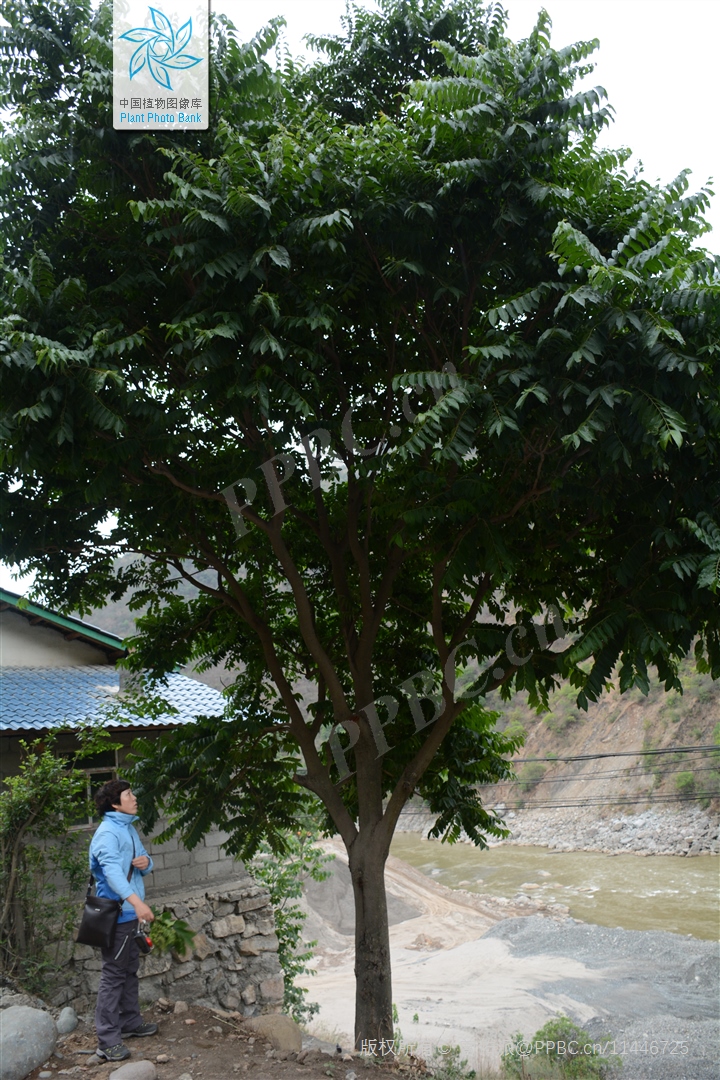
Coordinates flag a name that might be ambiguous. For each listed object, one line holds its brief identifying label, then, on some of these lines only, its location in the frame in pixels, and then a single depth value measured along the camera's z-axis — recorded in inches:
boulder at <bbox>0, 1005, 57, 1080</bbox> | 216.8
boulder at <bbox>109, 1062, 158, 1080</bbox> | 208.1
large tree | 205.9
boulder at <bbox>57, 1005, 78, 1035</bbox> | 264.8
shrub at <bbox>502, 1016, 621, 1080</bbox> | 447.5
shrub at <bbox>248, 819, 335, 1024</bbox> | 569.0
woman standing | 211.8
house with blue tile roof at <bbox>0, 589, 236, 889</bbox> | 421.7
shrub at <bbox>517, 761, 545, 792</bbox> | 1738.4
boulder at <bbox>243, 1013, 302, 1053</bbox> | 268.8
